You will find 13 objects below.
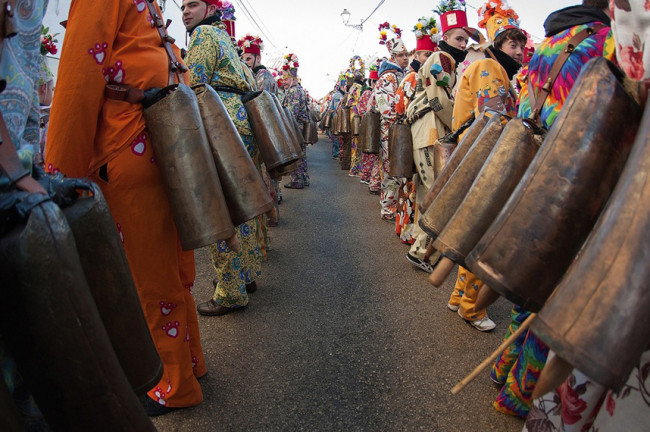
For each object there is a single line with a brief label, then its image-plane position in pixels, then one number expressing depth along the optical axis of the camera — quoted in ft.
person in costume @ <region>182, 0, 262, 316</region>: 8.45
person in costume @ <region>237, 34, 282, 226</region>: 18.19
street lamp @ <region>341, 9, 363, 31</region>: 85.24
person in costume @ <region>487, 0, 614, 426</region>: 5.03
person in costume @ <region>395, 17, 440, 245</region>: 15.38
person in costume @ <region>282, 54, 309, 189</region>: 28.25
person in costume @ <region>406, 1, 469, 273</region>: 12.02
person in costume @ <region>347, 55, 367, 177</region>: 31.16
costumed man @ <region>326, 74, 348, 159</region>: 45.00
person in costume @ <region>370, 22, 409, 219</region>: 19.62
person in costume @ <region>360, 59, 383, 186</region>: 30.78
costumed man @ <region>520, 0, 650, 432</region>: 2.97
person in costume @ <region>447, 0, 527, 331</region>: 8.71
